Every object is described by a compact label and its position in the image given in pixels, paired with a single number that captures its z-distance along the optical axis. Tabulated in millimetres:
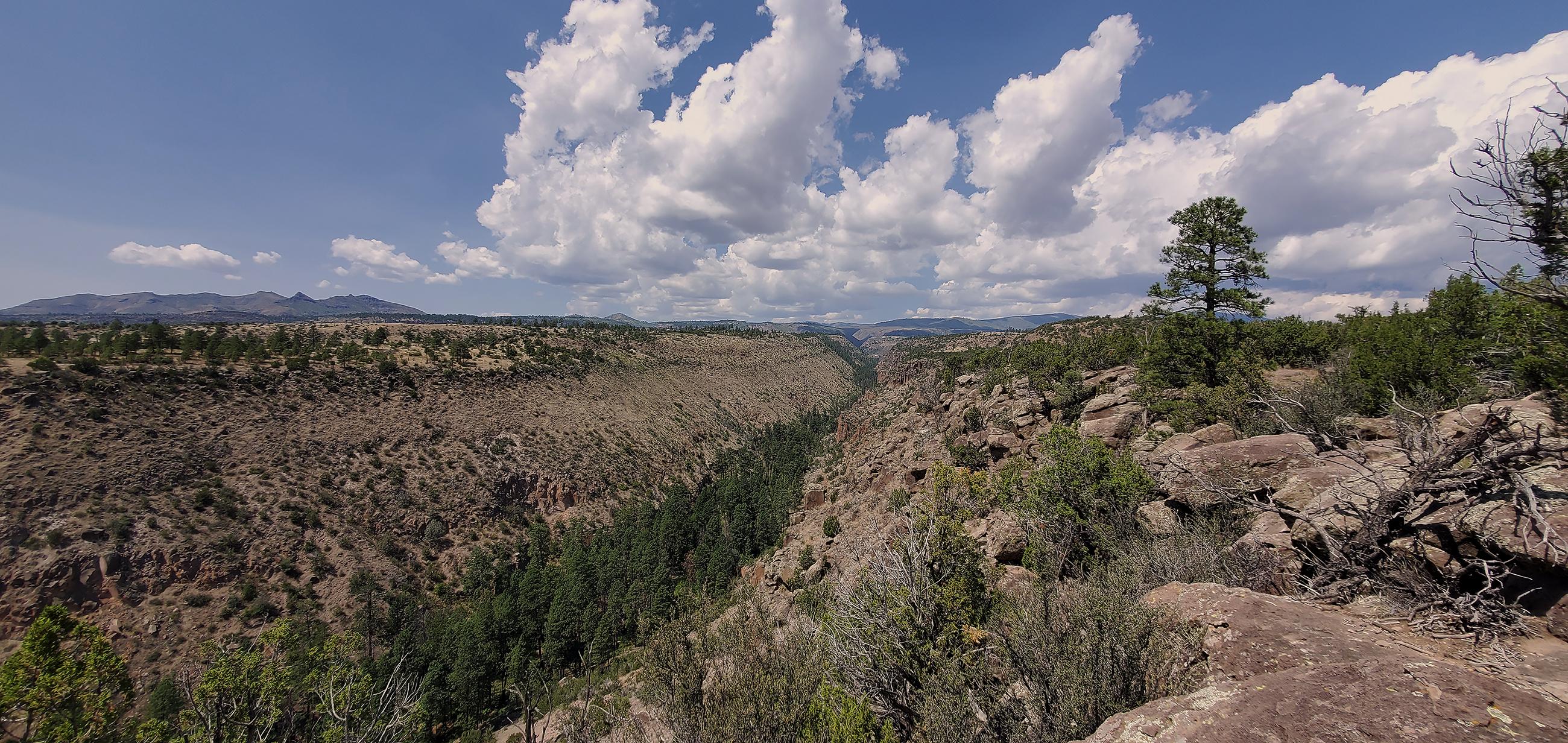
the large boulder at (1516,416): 10430
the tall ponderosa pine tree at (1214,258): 24641
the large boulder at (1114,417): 27359
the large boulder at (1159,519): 15094
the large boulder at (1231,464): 14125
